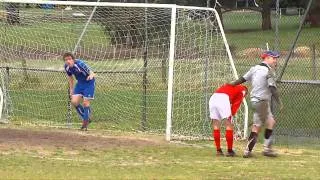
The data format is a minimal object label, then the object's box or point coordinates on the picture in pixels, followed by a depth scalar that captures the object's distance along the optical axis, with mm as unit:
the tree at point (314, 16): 38188
